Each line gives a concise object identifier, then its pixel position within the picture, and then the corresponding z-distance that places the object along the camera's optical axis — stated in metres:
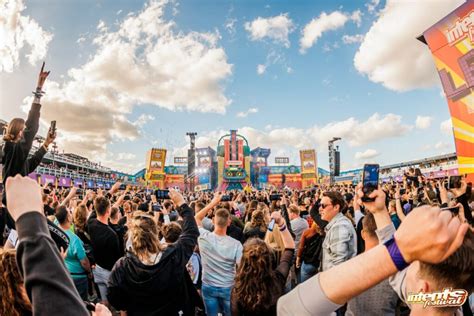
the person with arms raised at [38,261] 0.83
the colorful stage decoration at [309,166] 59.72
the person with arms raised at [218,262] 3.88
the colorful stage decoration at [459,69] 10.51
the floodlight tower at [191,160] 57.16
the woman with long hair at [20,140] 2.80
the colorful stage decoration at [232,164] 54.94
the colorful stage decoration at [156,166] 55.30
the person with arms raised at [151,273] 2.58
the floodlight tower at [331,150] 42.09
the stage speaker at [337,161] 26.26
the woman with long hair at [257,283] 2.47
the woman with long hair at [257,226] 5.22
